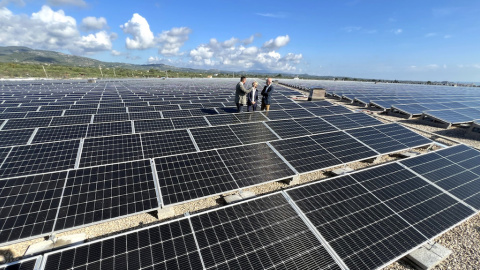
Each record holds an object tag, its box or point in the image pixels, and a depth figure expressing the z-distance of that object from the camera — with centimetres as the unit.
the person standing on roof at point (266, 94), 1413
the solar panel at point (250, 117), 1349
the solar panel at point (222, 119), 1310
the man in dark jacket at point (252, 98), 1453
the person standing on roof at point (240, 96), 1343
